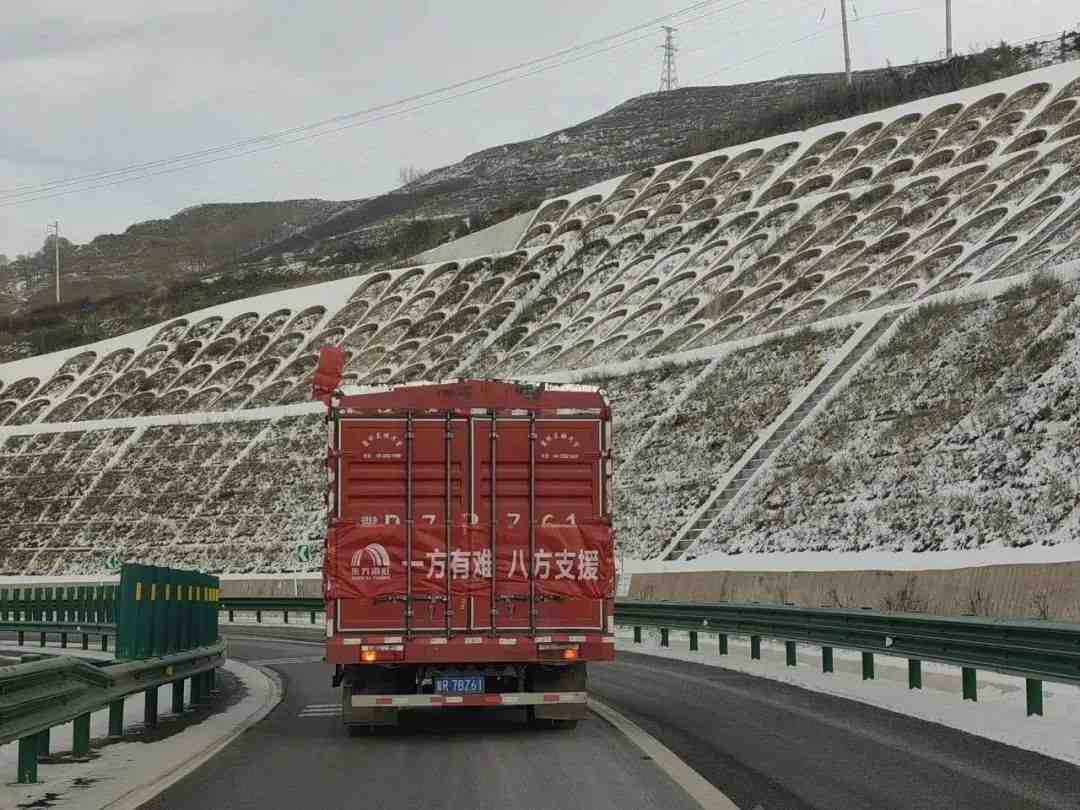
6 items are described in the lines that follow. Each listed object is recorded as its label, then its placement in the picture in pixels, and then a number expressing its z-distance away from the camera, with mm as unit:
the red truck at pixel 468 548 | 12500
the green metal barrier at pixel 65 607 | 31609
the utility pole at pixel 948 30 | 98625
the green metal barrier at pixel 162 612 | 13375
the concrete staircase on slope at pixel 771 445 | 36031
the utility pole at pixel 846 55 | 88125
